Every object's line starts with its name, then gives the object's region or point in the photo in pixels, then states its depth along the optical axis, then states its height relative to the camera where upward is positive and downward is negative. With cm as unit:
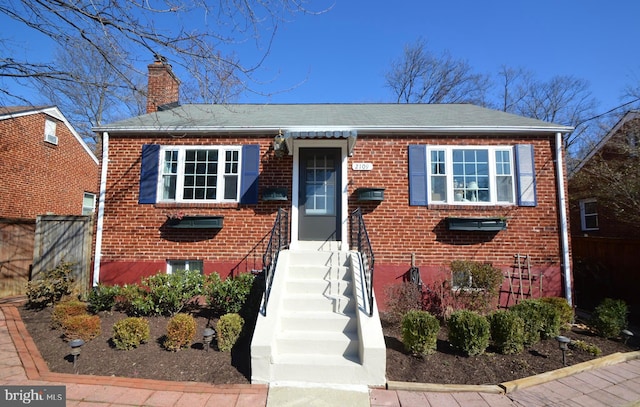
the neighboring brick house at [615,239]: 819 -6
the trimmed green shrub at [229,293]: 569 -114
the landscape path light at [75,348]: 404 -156
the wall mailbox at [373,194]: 676 +80
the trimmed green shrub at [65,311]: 543 -147
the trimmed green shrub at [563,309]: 573 -139
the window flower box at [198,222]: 683 +16
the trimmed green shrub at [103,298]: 609 -136
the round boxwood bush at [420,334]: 443 -145
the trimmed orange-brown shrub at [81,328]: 492 -158
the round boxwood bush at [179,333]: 460 -153
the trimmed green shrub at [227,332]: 462 -151
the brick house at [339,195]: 693 +80
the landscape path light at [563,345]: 445 -158
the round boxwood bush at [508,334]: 466 -151
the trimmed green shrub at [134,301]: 573 -136
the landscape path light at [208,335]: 449 -151
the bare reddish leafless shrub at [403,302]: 564 -127
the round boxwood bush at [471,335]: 450 -146
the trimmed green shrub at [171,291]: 576 -114
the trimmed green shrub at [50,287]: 658 -126
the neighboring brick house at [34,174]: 830 +210
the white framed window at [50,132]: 1240 +380
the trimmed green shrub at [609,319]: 547 -150
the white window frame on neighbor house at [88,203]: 1450 +119
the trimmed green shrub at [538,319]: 498 -140
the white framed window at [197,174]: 722 +128
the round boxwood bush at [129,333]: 465 -156
